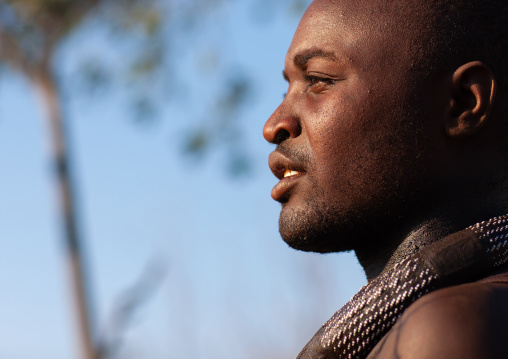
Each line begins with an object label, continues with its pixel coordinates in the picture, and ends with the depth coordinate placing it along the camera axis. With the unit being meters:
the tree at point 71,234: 10.80
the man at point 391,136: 2.76
